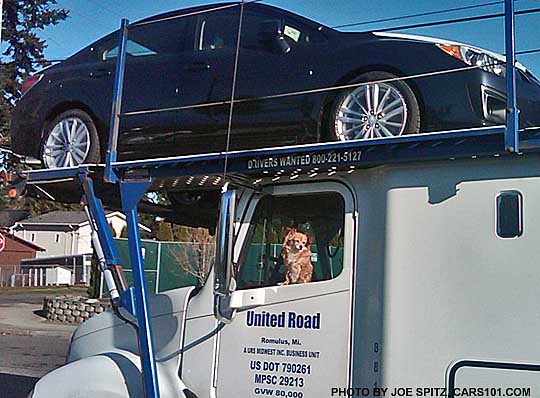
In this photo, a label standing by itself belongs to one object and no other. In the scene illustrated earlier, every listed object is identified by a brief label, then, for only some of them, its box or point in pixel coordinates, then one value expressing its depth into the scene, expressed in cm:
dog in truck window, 429
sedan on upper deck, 473
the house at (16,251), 5656
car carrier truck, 372
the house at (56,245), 4994
